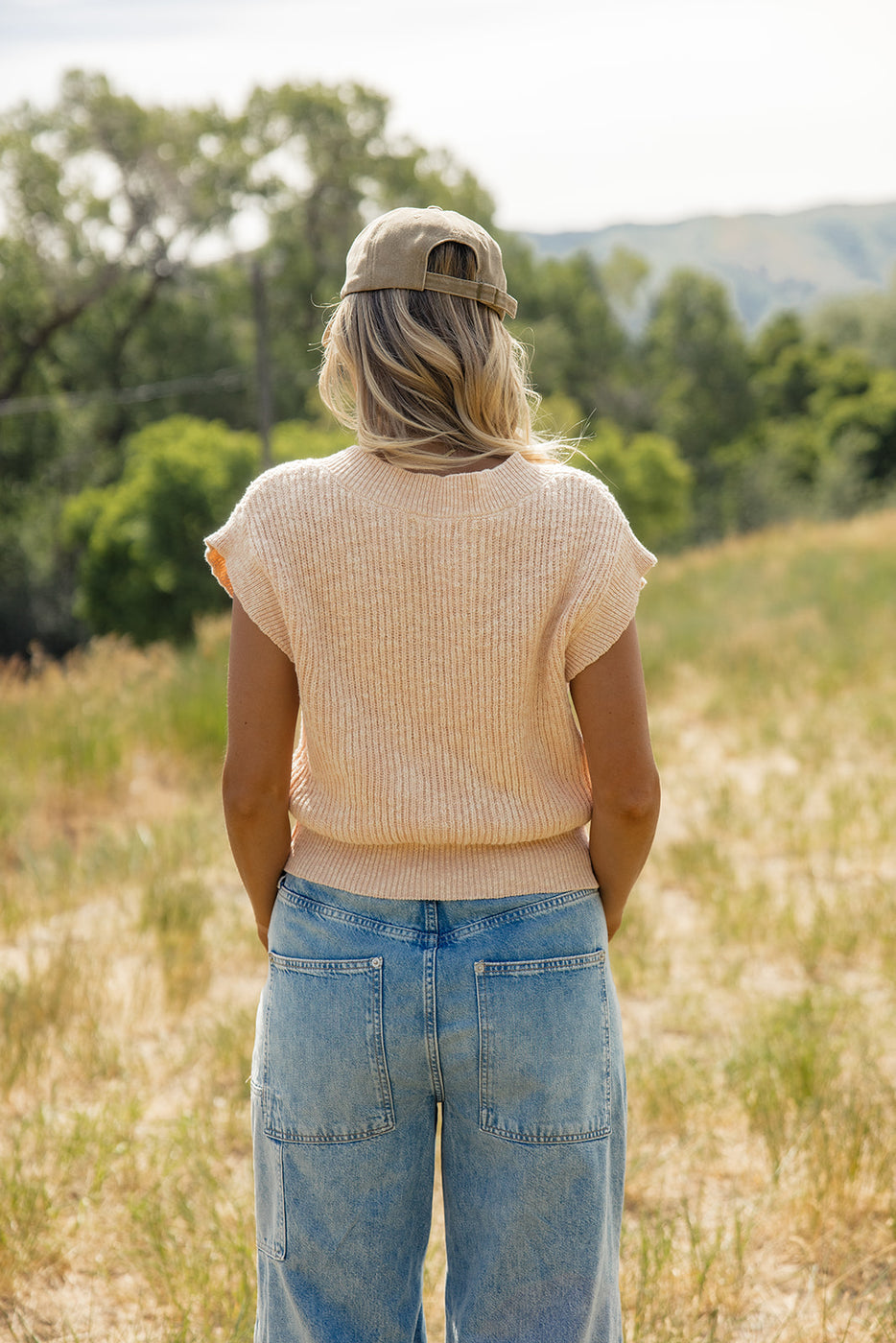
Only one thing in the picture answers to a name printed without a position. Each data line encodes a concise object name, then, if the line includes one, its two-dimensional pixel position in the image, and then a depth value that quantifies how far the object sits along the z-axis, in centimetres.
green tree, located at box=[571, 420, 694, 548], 3772
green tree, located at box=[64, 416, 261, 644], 2814
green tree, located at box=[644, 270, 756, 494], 5038
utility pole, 1797
